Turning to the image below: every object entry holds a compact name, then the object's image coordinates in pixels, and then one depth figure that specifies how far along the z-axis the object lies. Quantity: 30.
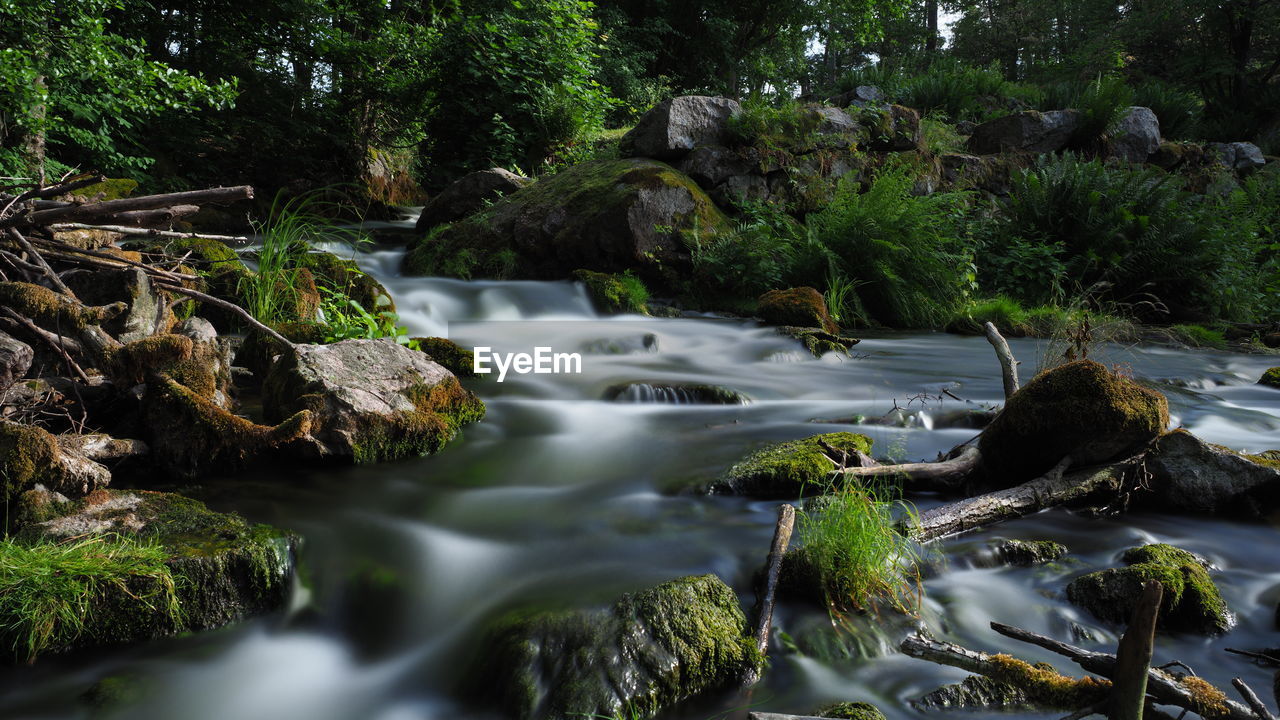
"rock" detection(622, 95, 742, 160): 11.02
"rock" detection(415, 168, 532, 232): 11.34
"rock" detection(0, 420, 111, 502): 2.89
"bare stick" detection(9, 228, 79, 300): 4.36
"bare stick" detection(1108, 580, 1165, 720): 1.24
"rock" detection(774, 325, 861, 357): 7.30
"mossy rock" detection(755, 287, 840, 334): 8.16
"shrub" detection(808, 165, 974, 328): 9.36
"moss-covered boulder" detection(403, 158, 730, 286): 9.80
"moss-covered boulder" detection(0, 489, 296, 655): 2.44
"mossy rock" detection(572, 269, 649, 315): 9.02
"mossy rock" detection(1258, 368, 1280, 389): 6.81
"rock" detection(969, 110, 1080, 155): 14.16
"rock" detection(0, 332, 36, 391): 3.57
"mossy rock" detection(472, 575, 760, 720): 2.28
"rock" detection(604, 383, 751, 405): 5.64
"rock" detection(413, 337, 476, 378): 5.95
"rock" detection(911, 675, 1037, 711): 2.29
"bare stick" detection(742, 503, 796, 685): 2.54
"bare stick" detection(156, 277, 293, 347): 4.43
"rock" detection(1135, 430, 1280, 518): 3.61
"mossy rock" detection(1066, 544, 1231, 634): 2.72
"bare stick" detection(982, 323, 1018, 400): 4.32
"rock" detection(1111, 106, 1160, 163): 14.58
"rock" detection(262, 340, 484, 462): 4.07
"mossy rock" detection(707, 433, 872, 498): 3.75
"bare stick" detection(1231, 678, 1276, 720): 1.43
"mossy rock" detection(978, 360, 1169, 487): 3.55
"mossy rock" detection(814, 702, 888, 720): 2.12
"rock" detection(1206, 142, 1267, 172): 15.66
